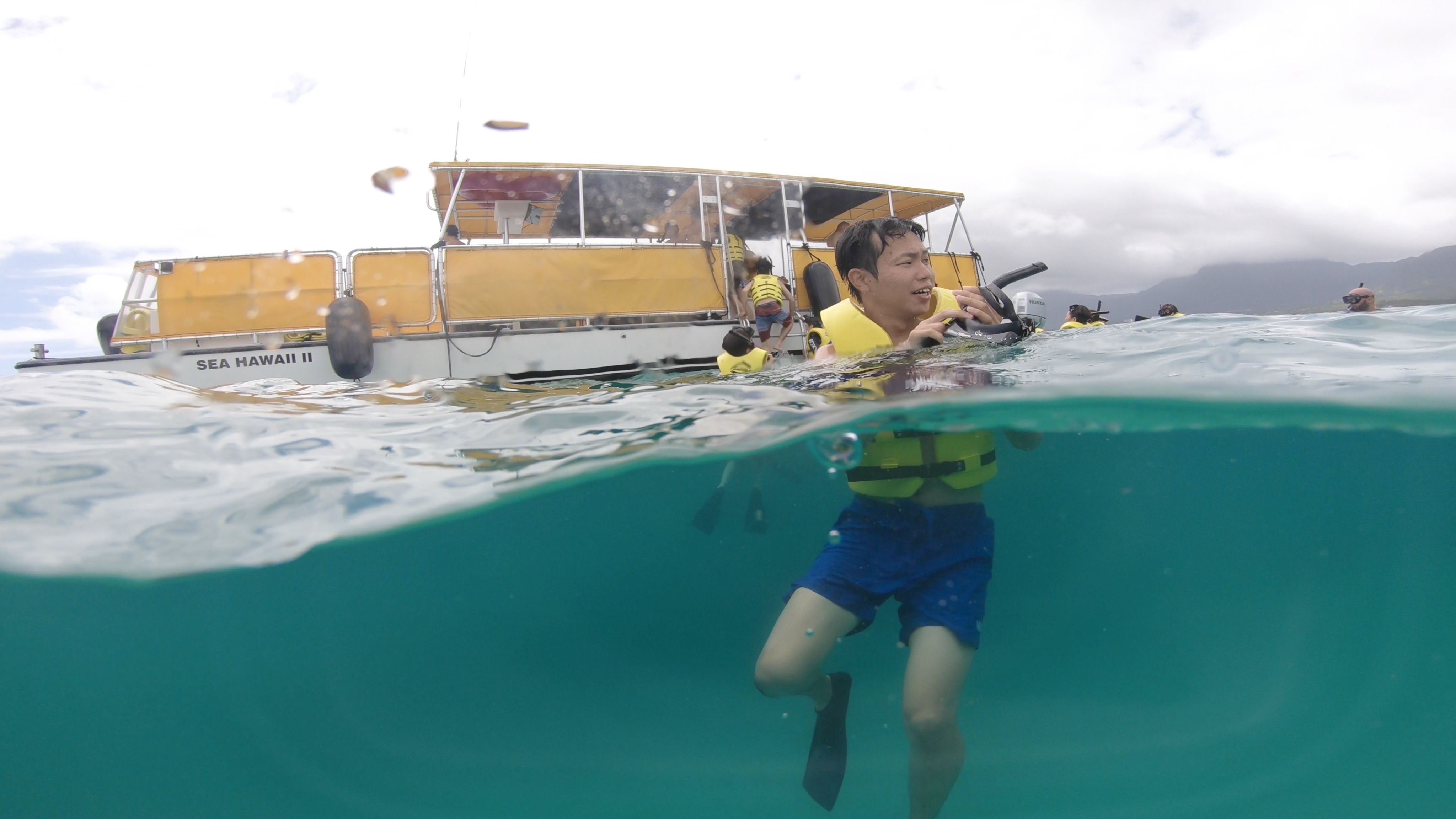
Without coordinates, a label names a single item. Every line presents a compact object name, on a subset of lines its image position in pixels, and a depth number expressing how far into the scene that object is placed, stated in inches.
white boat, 299.1
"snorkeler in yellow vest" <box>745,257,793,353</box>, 329.4
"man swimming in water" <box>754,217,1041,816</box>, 98.6
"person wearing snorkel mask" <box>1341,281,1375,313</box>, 250.7
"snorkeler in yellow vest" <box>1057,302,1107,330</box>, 371.6
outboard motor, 319.3
